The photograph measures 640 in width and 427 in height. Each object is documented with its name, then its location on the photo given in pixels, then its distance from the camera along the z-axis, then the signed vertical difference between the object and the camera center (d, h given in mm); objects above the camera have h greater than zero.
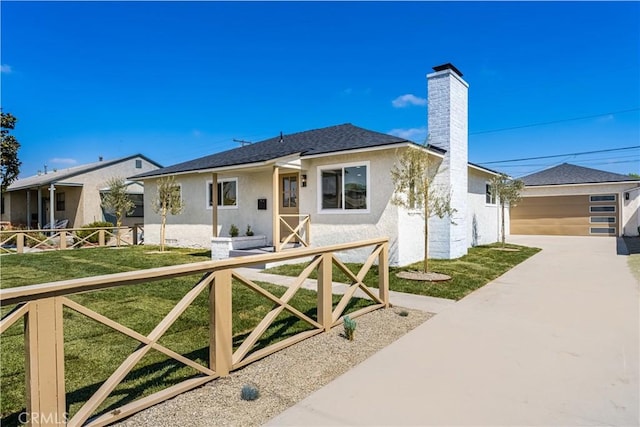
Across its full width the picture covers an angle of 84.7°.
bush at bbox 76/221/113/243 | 17502 -1128
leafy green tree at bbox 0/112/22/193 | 17281 +3050
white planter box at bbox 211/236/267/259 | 11492 -1097
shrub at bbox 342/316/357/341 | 4383 -1463
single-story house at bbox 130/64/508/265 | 10000 +854
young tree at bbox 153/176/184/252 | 13594 +524
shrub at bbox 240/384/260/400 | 2916 -1520
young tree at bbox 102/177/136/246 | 18969 +675
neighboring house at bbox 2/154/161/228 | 21766 +1316
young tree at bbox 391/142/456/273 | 8562 +762
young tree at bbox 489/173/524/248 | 14797 +902
